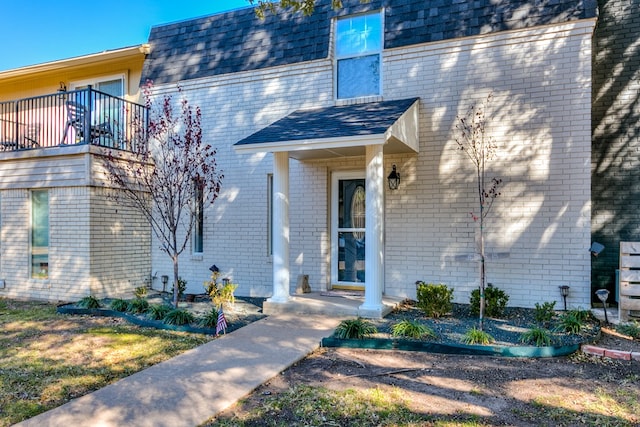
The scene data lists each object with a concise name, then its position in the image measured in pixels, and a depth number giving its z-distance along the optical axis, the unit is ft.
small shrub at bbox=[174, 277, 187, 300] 30.22
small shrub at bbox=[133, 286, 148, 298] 28.99
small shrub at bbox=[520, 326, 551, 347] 17.85
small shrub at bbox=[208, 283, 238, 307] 23.68
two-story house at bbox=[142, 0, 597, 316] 24.36
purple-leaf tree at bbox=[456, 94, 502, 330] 25.75
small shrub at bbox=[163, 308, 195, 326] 22.41
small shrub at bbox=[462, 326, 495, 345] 17.97
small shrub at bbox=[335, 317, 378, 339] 19.12
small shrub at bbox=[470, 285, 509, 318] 22.71
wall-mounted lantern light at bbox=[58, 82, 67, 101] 38.31
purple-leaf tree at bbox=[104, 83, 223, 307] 26.76
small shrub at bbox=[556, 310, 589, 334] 19.84
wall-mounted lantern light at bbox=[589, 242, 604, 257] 22.71
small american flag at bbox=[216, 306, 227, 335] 20.24
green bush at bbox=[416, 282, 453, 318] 22.79
